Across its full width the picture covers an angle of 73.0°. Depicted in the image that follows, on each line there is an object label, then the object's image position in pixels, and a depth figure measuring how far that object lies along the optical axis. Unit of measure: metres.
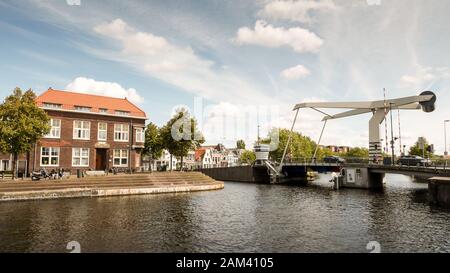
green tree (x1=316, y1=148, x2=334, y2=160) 138.80
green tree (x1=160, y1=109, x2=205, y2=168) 54.31
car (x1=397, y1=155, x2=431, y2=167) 41.88
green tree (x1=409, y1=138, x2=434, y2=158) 93.69
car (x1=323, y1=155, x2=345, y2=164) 55.84
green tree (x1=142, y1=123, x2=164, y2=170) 65.10
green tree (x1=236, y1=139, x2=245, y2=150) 176.60
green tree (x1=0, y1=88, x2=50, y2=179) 33.72
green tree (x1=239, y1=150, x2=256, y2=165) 128.81
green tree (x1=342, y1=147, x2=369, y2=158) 171.65
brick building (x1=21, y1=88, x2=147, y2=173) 43.47
